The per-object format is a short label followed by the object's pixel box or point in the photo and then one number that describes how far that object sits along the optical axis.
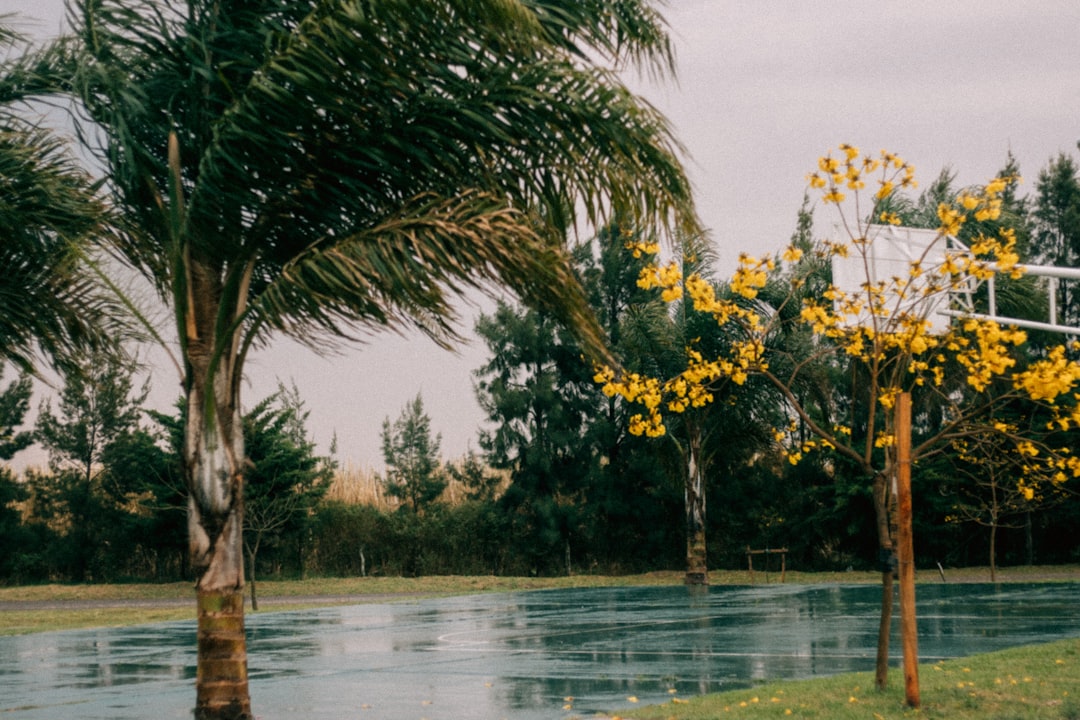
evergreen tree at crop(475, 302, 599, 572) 38.81
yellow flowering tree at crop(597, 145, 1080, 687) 8.41
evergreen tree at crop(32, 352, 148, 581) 37.09
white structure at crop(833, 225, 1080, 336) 12.53
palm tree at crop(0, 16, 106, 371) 7.73
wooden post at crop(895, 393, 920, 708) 8.01
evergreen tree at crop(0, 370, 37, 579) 36.81
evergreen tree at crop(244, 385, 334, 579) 29.48
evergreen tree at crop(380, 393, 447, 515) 39.66
